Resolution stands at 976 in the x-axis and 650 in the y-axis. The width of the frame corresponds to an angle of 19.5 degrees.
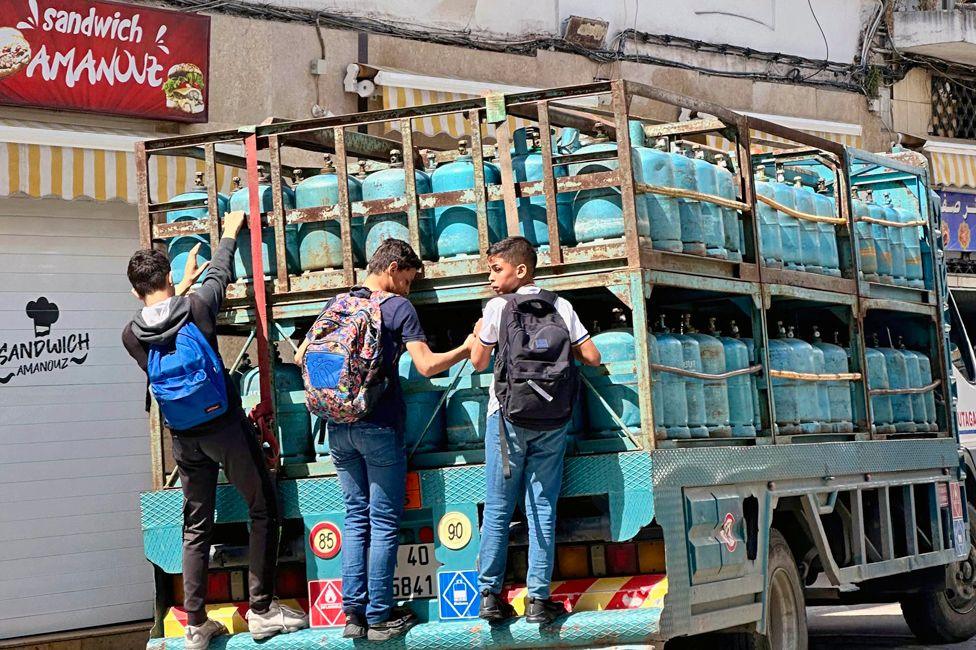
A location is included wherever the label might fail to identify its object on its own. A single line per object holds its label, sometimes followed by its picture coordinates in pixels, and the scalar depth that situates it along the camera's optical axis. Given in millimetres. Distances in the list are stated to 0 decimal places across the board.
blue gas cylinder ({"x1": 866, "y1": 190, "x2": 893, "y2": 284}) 17948
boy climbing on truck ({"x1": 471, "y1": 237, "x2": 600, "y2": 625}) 12563
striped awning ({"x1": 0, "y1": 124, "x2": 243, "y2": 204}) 19785
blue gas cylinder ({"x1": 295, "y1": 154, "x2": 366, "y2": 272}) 14315
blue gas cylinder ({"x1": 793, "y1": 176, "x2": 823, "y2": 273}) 16295
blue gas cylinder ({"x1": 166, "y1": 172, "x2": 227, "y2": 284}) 14942
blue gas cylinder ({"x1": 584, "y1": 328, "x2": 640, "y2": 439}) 13105
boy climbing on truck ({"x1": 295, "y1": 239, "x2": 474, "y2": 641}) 12998
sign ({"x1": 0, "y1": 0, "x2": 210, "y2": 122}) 20084
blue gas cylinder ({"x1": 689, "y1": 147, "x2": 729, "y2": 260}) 14258
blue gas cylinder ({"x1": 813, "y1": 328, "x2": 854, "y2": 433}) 16594
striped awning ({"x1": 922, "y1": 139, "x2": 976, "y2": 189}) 34043
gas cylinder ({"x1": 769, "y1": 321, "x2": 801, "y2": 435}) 15654
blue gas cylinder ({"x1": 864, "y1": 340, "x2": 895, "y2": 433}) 17549
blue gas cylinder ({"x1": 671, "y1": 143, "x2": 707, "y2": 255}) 14087
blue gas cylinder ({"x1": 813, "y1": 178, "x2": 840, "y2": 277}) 16623
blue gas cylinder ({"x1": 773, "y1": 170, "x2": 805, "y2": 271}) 15996
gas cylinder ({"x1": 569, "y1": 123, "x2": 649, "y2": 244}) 13290
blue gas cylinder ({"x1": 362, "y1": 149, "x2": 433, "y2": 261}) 14087
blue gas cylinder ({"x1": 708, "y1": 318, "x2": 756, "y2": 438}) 14700
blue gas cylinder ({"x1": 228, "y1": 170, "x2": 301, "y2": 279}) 14522
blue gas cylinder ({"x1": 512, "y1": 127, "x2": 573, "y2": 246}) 13603
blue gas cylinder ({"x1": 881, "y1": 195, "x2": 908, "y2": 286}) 18261
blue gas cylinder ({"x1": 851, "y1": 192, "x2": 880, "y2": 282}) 17549
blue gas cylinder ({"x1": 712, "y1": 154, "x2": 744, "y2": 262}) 14728
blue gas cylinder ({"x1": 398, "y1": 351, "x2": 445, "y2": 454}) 13746
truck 13026
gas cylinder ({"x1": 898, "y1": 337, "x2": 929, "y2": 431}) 18460
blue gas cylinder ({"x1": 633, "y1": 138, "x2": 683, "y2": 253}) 13560
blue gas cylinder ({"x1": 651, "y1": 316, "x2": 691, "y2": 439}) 13489
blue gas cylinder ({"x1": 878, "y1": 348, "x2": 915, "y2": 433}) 18033
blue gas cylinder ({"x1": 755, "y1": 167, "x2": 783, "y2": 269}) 15611
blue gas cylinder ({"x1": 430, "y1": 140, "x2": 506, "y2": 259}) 13852
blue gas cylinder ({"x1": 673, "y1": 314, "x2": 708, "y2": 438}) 13916
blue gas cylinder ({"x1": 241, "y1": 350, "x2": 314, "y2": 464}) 14216
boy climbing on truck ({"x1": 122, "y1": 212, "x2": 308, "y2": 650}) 13454
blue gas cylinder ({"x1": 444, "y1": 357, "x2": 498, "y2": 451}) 13546
